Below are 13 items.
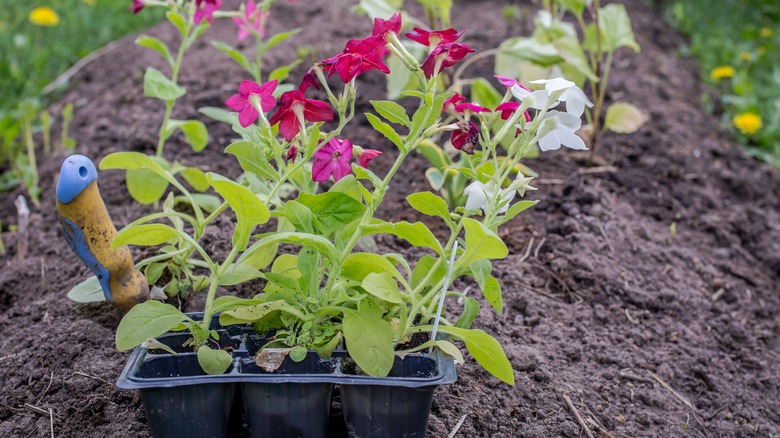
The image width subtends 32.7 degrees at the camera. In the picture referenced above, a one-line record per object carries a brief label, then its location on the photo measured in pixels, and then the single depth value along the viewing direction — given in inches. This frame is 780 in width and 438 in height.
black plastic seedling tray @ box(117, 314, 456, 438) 28.1
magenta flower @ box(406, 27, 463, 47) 28.9
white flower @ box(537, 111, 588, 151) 28.1
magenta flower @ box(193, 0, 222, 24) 36.6
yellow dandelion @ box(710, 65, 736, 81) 61.8
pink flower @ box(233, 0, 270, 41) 38.3
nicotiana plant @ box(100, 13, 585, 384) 28.1
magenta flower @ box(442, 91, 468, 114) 29.8
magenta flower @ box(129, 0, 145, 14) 36.5
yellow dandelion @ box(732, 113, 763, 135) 55.1
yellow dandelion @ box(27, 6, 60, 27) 61.5
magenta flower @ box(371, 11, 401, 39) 28.4
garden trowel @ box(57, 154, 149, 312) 29.3
